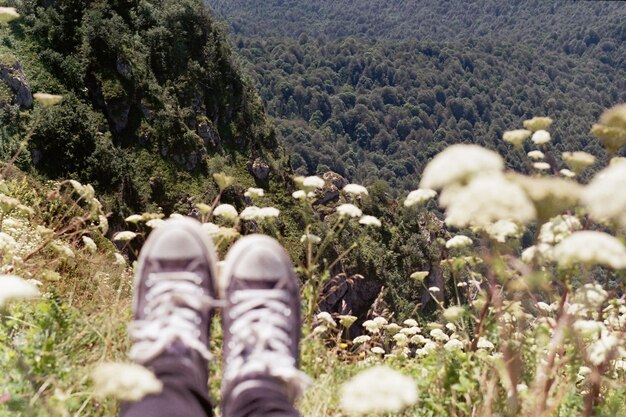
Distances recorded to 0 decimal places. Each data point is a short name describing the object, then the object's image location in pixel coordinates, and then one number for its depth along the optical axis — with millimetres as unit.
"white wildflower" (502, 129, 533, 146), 2845
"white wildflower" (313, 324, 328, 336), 3593
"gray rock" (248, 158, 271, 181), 53562
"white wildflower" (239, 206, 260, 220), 3447
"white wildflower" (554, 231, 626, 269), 1741
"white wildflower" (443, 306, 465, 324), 2785
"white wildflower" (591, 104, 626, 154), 2416
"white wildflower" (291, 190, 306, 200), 3565
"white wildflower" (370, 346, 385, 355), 4223
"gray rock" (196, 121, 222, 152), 50656
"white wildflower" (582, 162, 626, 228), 1563
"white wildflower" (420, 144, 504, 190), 1769
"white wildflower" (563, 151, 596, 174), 2709
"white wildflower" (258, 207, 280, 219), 3416
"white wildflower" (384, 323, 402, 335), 4590
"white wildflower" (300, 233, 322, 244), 3264
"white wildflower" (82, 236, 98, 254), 4239
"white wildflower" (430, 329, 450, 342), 4348
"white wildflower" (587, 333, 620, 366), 2436
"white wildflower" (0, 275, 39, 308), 1943
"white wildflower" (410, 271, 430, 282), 4060
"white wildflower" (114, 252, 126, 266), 4057
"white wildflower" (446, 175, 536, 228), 1586
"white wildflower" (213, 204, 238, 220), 3549
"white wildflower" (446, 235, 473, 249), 3267
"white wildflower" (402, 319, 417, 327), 5067
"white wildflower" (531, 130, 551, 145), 3011
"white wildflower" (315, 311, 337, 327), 3967
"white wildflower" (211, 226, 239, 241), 3340
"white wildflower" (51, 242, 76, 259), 3943
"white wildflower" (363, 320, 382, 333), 4652
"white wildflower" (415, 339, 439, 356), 4121
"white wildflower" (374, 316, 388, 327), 4757
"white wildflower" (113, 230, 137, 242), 4075
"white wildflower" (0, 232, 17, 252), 3826
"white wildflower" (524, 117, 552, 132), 2965
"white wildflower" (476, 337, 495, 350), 3738
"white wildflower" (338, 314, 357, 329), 4248
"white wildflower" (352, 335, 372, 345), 4730
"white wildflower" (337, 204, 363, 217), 3474
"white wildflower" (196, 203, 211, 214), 3557
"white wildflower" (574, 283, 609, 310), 2178
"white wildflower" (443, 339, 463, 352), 3607
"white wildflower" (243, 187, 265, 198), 3785
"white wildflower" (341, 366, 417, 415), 1576
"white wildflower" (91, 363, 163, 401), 1562
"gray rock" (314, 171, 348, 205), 58125
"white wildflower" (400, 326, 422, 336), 4476
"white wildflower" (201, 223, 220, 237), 3368
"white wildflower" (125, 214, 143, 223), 3790
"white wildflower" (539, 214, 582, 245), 2441
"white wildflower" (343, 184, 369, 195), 3912
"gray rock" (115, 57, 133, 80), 42969
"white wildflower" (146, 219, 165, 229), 3652
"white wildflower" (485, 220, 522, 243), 2438
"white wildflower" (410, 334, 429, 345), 4480
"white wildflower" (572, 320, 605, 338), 2518
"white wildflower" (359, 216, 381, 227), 3719
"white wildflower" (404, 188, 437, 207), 2986
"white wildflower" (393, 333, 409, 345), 4426
